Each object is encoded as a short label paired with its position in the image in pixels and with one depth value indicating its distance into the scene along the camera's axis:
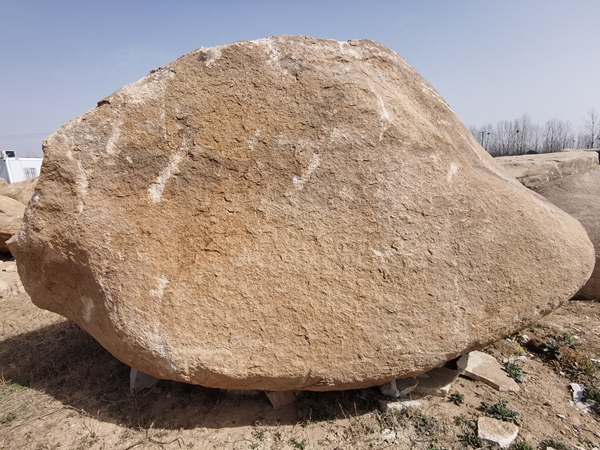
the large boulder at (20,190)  7.38
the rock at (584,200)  3.96
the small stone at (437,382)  2.35
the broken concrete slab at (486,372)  2.47
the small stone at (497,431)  1.98
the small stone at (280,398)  2.22
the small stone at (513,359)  2.78
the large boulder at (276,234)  1.91
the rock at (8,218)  5.80
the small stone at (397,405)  2.19
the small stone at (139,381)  2.43
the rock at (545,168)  4.73
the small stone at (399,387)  2.24
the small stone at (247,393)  2.34
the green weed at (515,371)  2.56
